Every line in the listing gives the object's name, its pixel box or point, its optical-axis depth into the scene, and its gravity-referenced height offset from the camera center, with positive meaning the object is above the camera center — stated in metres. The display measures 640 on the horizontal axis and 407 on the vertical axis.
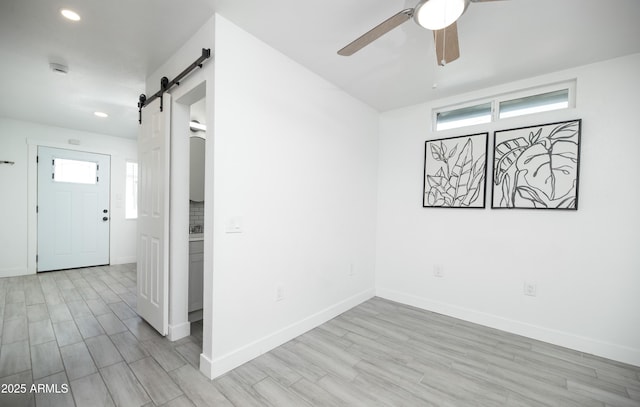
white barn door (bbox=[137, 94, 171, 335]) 2.37 -0.18
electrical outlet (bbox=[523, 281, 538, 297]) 2.60 -0.85
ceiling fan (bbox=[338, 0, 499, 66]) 1.40 +1.02
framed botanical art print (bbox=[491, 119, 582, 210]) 2.43 +0.37
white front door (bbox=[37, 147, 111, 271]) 4.52 -0.26
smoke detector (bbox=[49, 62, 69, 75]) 2.54 +1.24
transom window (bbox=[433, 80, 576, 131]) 2.57 +1.05
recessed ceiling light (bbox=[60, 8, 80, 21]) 1.85 +1.28
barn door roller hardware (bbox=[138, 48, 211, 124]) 1.89 +0.99
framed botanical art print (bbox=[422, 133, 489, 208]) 2.91 +0.35
